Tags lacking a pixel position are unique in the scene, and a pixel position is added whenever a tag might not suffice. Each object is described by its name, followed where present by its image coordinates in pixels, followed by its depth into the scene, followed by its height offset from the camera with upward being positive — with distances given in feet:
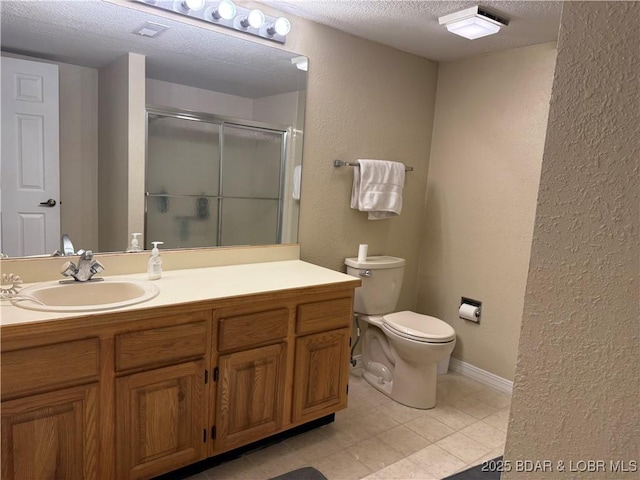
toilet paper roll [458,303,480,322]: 9.81 -2.53
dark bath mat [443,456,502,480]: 4.38 -2.78
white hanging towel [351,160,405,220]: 9.17 +0.10
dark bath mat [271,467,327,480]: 6.25 -4.09
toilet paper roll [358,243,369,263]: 9.20 -1.28
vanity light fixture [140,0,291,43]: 6.72 +2.66
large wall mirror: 5.88 +0.72
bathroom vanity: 4.63 -2.39
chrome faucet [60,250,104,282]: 5.80 -1.26
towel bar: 8.95 +0.54
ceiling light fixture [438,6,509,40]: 7.20 +2.93
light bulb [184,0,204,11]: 6.69 +2.67
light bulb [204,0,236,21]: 6.93 +2.69
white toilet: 8.20 -2.72
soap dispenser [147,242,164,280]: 6.48 -1.30
